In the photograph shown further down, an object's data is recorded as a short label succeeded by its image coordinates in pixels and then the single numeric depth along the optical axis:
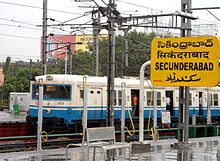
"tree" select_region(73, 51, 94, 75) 72.56
